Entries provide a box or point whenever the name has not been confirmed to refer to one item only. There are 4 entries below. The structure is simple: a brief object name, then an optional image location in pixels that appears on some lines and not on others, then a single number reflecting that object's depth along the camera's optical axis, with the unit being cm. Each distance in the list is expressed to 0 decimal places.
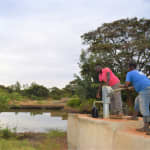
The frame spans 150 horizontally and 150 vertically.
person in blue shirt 400
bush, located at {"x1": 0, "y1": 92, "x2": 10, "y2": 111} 871
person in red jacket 561
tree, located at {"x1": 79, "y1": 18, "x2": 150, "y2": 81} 1769
